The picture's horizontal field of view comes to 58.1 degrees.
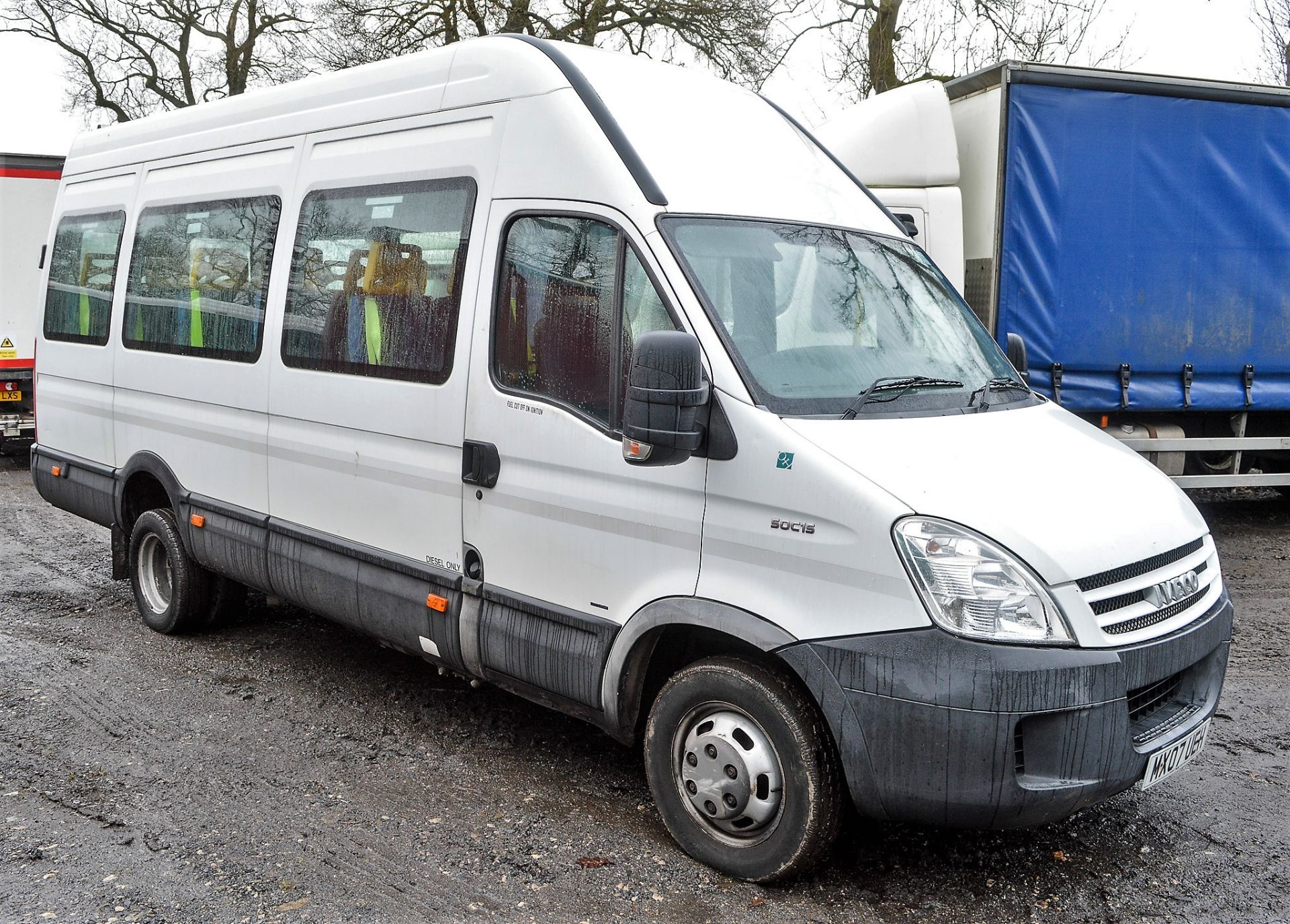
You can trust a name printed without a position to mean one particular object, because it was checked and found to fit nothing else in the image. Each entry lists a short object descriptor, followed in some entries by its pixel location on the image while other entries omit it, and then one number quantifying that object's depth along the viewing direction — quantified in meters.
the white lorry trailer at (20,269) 13.44
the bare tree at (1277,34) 21.16
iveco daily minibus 3.29
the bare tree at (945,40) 16.81
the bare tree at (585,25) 18.56
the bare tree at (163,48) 22.78
